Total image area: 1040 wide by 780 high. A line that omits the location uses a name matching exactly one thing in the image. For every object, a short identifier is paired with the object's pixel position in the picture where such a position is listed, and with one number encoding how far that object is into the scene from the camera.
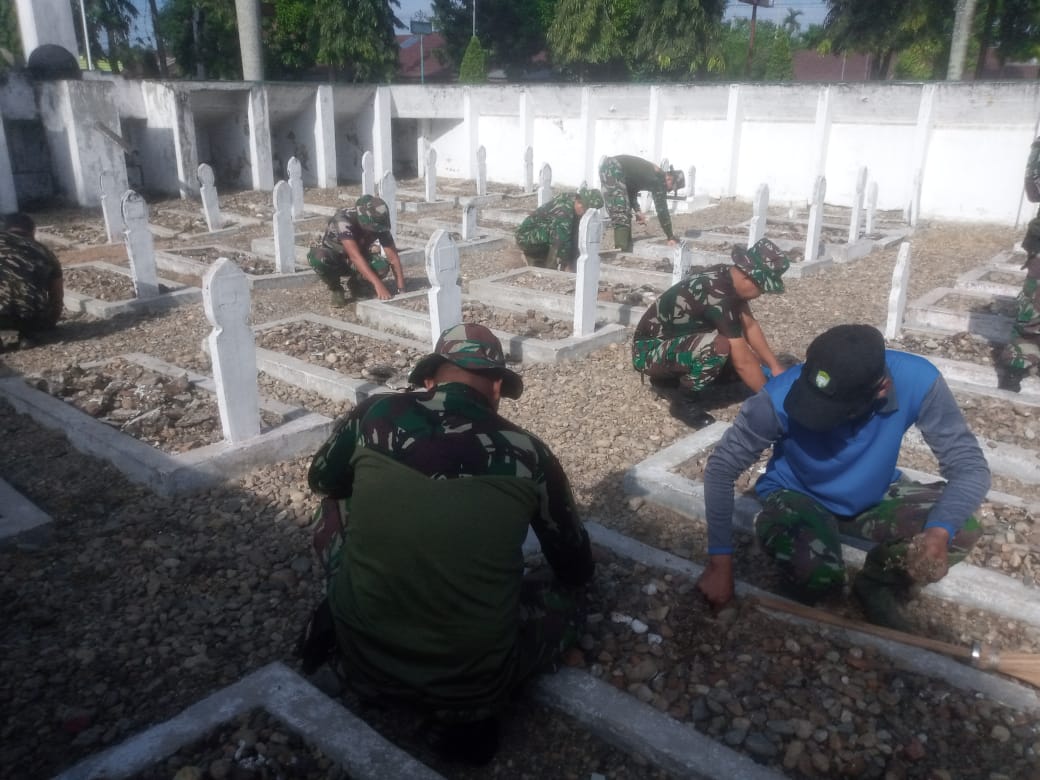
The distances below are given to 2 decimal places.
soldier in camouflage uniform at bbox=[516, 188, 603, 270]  9.25
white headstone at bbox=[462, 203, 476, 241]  11.81
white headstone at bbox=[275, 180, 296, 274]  9.42
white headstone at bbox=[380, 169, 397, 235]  11.53
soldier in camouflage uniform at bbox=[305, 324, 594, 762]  2.15
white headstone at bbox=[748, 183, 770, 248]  10.59
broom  2.64
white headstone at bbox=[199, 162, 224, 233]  12.49
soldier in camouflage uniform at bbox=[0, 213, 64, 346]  6.58
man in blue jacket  2.68
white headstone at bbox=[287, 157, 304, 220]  13.21
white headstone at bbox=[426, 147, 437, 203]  15.66
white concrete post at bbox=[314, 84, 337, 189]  20.41
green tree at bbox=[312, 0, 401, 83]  30.00
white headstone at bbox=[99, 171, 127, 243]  11.38
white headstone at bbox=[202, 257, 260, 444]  4.29
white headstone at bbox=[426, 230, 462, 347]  5.74
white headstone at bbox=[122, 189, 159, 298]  8.16
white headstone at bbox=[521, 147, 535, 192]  18.09
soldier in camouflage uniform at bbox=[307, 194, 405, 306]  8.10
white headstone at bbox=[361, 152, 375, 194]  14.05
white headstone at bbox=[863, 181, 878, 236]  12.46
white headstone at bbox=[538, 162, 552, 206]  14.11
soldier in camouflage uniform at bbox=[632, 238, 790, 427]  4.81
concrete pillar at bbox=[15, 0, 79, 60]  17.06
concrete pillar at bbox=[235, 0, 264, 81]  21.20
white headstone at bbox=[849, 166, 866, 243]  11.47
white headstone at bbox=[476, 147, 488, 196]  16.83
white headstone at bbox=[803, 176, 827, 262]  10.63
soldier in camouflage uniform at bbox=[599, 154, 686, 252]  10.05
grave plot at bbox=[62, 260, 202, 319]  7.98
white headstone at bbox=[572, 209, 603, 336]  6.89
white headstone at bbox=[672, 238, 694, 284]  7.42
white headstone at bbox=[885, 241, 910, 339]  6.73
